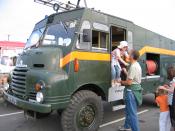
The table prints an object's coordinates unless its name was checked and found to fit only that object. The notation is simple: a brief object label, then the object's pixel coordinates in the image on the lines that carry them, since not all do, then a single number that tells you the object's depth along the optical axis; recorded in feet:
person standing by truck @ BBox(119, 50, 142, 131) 11.81
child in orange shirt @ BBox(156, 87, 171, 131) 11.04
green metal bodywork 10.75
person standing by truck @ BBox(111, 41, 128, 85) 13.64
